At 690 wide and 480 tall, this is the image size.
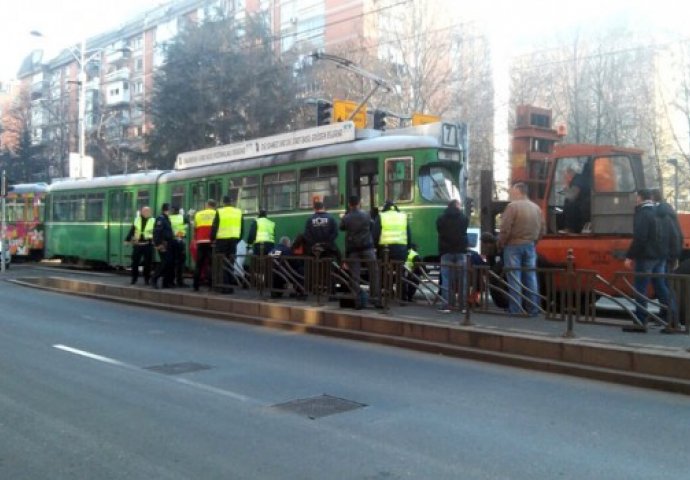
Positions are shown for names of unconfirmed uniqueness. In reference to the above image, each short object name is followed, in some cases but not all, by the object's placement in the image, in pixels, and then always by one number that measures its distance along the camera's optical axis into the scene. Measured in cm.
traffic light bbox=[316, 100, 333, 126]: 2134
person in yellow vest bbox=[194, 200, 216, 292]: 1381
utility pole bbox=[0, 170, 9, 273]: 2152
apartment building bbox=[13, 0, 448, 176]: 4466
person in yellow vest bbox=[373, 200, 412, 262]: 1161
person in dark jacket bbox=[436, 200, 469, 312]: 1061
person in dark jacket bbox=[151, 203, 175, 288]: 1422
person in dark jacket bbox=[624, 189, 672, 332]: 859
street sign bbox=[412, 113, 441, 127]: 2144
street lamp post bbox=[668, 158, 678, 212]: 3159
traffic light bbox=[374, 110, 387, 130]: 2084
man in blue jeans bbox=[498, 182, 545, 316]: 963
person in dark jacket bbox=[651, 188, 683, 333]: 871
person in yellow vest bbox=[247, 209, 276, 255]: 1353
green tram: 1324
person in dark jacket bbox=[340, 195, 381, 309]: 1073
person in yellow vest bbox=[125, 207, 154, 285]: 1520
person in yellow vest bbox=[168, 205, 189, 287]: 1484
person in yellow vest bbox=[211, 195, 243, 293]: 1335
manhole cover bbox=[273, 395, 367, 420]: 605
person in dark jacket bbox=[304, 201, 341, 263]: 1162
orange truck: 1049
